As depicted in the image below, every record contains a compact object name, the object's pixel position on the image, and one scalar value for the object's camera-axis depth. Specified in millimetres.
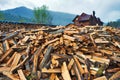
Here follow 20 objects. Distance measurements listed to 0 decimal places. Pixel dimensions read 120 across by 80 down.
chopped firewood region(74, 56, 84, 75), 3215
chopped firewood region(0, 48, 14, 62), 3744
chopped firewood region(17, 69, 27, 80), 3173
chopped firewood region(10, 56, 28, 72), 3380
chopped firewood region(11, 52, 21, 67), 3533
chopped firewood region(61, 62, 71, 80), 3104
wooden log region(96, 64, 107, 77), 3167
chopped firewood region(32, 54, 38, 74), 3320
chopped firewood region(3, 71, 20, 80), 3215
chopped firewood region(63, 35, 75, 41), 3729
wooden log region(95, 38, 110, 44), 3841
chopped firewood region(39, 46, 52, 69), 3421
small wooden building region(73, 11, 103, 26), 18373
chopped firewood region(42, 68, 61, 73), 3225
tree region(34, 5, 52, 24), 32296
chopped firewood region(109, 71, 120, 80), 3166
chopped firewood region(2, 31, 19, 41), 4252
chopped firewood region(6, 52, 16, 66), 3611
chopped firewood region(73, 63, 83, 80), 3121
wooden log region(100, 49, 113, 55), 3609
